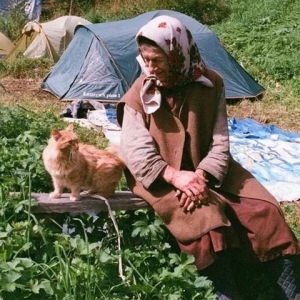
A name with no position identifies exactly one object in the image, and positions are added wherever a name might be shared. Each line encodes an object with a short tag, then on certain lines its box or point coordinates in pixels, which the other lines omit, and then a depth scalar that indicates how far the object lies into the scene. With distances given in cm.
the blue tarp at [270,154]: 549
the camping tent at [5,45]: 1155
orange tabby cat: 306
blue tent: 854
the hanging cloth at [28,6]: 1498
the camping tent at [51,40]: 1097
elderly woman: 304
